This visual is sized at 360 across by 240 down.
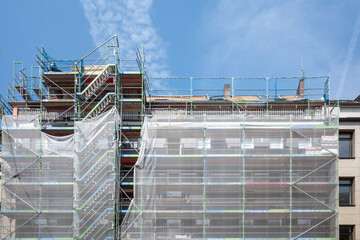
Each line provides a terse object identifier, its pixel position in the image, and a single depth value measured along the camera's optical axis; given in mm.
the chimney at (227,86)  27066
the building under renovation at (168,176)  17391
